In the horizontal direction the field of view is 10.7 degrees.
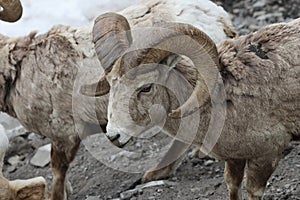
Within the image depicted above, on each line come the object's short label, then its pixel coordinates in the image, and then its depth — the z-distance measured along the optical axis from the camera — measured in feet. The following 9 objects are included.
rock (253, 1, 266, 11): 82.56
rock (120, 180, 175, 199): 54.01
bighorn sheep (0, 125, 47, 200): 38.50
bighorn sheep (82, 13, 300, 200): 42.68
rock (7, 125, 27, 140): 66.25
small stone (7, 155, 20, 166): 63.97
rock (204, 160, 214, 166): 57.05
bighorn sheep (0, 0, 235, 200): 52.46
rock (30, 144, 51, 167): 62.72
